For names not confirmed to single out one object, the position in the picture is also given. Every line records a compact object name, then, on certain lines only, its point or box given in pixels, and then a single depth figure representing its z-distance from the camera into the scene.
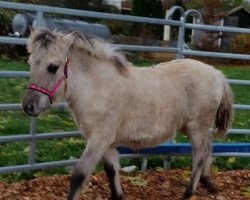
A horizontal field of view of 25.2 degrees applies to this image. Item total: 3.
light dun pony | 4.27
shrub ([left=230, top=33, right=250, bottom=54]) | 22.50
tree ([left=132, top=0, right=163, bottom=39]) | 23.80
